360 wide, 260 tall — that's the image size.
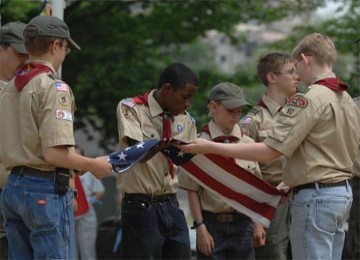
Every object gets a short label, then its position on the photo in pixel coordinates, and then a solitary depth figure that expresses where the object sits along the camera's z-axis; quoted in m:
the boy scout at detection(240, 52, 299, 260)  14.59
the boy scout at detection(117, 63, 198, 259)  12.84
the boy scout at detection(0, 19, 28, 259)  12.80
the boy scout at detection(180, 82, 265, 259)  13.80
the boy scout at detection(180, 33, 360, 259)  11.38
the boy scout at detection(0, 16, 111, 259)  10.42
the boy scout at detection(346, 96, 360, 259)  15.12
